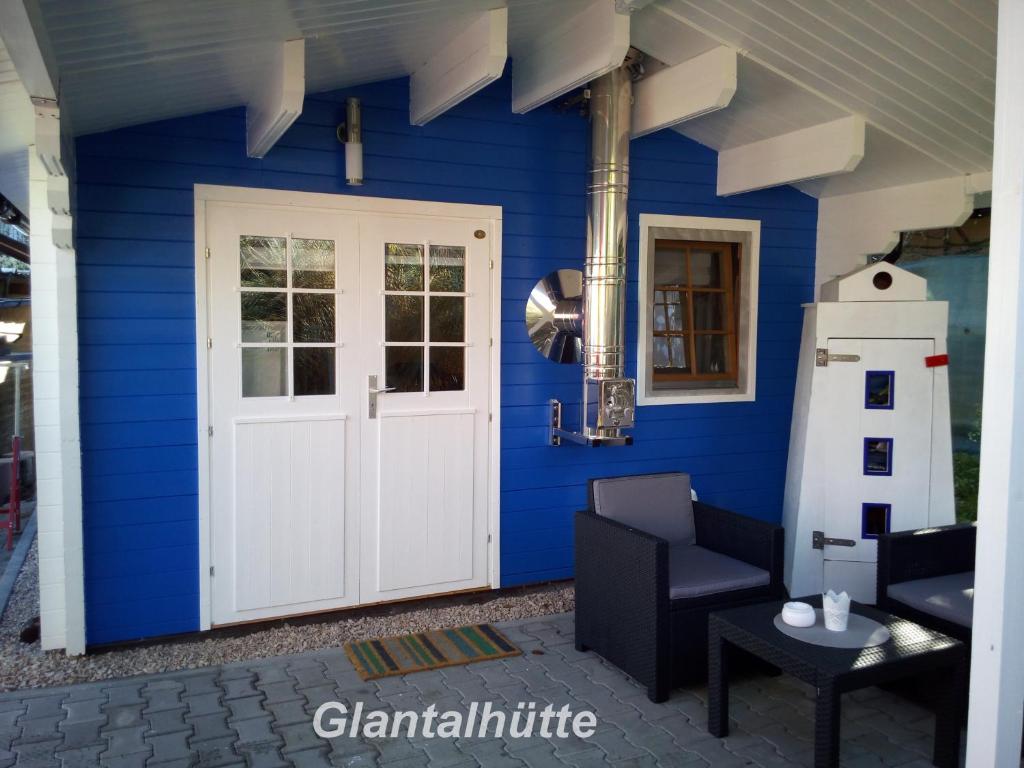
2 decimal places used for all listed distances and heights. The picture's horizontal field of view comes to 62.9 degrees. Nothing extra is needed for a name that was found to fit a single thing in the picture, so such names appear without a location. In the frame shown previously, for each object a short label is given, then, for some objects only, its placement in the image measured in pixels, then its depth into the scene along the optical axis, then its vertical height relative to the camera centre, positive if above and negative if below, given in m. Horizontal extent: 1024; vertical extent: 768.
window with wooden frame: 5.17 +0.22
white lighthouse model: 4.45 -0.37
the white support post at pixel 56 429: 3.59 -0.38
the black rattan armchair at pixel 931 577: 3.24 -0.96
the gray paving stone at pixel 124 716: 3.17 -1.44
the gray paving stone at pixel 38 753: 2.89 -1.45
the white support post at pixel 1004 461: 1.96 -0.26
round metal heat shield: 4.68 +0.17
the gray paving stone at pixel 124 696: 3.35 -1.44
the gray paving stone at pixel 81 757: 2.88 -1.45
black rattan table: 2.62 -1.03
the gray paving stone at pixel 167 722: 3.12 -1.44
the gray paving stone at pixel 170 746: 2.94 -1.45
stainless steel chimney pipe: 4.28 +0.64
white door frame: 3.90 +0.27
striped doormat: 3.71 -1.42
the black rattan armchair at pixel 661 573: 3.36 -0.95
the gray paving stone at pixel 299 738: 3.01 -1.44
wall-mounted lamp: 4.05 +0.99
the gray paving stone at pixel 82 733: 3.02 -1.45
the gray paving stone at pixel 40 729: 3.06 -1.44
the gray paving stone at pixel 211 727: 3.09 -1.45
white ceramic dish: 2.97 -0.95
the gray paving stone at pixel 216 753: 2.90 -1.45
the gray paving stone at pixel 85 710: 3.22 -1.44
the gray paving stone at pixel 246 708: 3.26 -1.44
